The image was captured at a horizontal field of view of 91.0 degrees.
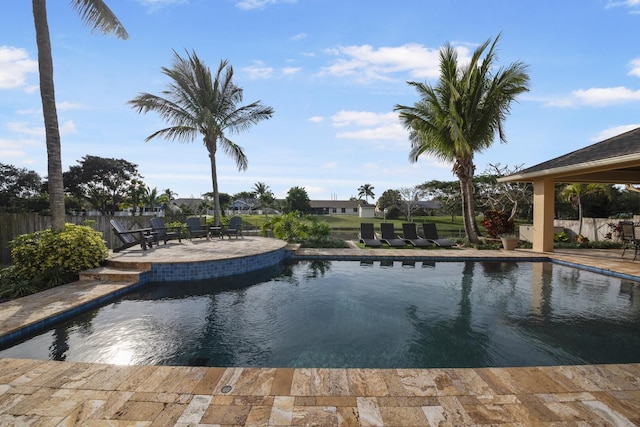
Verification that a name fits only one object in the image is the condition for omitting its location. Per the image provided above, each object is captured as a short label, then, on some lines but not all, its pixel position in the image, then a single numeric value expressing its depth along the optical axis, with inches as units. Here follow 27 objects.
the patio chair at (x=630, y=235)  392.5
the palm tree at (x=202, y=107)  579.5
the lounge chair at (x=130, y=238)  366.3
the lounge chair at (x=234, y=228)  512.4
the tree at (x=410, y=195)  2017.7
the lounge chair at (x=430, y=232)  552.4
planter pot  483.1
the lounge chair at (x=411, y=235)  537.3
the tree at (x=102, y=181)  1508.4
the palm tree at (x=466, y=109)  508.4
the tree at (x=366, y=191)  3294.8
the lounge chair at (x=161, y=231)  438.6
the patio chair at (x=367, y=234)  539.7
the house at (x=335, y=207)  3120.1
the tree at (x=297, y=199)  2320.4
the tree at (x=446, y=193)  1603.1
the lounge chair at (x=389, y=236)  522.6
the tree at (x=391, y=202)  1946.7
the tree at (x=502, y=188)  850.8
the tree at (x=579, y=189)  734.5
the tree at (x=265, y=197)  2329.0
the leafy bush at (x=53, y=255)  262.1
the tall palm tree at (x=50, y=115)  279.7
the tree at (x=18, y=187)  1408.6
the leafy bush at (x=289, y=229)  538.2
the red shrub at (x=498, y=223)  546.3
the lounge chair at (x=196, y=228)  478.3
